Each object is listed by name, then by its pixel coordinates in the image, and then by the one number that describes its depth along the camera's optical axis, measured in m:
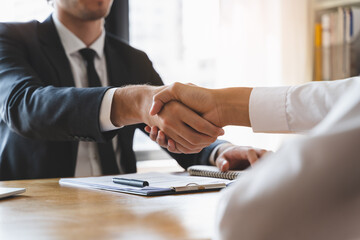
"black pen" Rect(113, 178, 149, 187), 1.07
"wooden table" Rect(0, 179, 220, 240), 0.67
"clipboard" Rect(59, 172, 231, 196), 1.02
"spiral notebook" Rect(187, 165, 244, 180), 1.24
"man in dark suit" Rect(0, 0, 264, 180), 1.34
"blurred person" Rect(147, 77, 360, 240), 0.38
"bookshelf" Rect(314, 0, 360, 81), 2.68
